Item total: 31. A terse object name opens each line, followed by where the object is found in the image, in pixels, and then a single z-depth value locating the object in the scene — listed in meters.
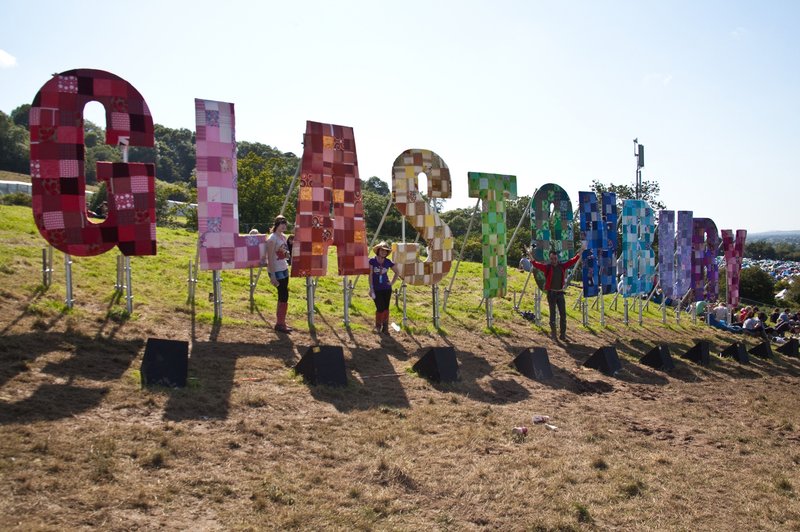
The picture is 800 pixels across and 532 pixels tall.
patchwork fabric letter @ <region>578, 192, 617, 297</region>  17.77
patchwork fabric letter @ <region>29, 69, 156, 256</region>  10.14
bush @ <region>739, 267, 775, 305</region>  44.41
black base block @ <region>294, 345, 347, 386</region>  9.41
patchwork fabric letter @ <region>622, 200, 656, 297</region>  19.44
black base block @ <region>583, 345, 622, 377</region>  13.10
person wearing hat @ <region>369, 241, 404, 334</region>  13.27
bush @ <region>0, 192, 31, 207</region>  26.98
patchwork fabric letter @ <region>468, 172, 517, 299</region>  15.56
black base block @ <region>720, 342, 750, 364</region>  16.94
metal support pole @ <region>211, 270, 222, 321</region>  12.07
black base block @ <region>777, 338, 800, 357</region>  19.73
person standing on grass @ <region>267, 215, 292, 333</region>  11.89
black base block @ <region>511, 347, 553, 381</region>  11.86
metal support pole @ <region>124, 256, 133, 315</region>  11.27
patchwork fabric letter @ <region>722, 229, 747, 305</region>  23.88
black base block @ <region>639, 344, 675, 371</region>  14.35
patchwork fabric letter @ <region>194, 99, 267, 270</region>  11.33
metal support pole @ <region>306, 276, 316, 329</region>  13.01
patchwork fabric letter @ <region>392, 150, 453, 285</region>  14.05
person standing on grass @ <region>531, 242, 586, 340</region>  15.55
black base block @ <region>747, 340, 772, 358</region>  18.45
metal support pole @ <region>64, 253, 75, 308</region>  10.94
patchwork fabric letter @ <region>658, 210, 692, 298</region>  20.83
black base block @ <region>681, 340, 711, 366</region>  15.73
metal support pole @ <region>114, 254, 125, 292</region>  12.59
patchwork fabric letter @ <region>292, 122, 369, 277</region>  12.53
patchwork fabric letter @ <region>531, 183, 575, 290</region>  16.45
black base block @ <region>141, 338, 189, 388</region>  8.34
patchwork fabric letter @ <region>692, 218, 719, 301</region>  22.22
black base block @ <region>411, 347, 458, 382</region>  10.50
